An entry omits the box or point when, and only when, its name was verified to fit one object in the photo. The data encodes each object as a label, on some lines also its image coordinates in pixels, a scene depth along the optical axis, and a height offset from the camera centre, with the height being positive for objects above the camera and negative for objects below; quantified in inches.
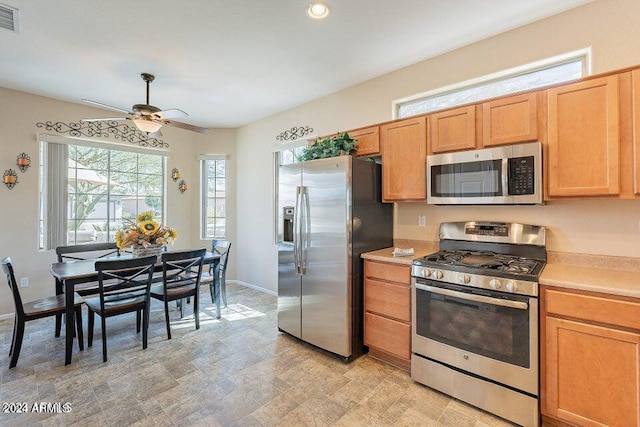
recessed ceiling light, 83.8 +60.8
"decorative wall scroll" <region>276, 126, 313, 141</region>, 164.1 +47.7
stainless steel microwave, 81.3 +11.4
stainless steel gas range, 71.6 -29.5
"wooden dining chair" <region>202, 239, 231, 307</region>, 145.6 -31.1
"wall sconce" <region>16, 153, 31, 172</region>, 144.7 +26.5
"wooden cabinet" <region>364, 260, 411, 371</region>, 95.1 -34.2
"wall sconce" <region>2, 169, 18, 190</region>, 141.5 +17.5
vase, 129.5 -16.9
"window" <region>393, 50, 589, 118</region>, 87.4 +45.2
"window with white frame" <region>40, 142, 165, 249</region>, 154.9 +13.9
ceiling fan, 115.7 +40.1
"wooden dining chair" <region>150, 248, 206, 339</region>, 119.6 -30.3
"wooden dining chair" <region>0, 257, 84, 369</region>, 95.3 -33.9
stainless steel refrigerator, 103.8 -12.1
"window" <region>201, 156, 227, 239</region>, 214.1 +11.8
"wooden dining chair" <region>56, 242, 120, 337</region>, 113.1 -22.1
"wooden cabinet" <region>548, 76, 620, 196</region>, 71.4 +19.3
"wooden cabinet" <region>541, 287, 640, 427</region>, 60.7 -32.7
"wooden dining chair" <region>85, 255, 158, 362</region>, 102.0 -31.1
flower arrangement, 126.8 -9.4
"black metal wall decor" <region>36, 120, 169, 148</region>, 157.0 +48.4
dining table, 98.4 -23.0
